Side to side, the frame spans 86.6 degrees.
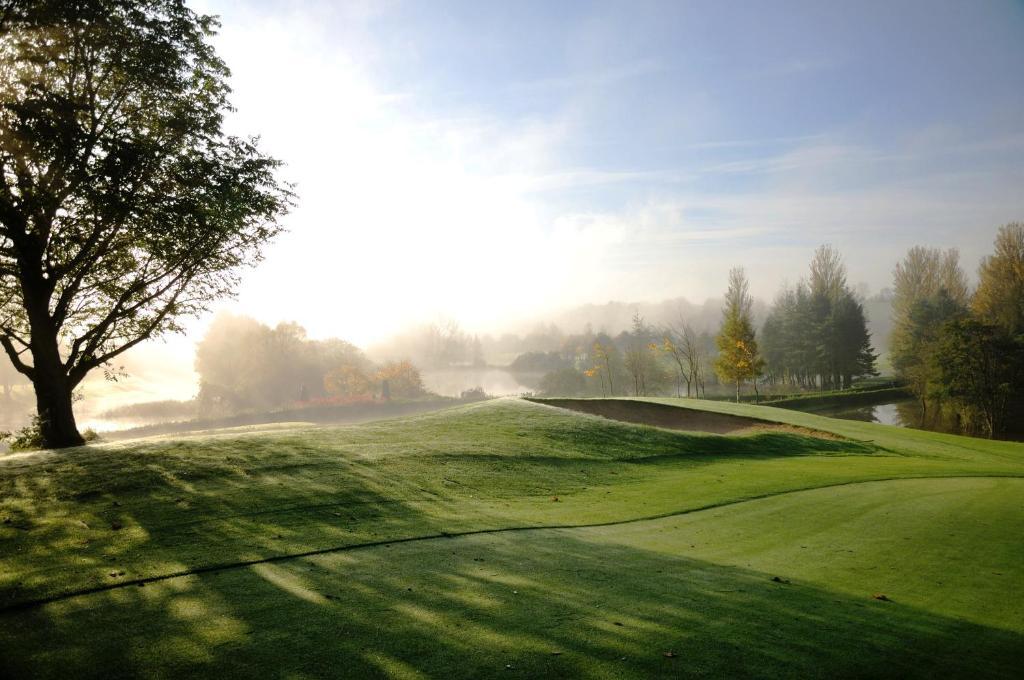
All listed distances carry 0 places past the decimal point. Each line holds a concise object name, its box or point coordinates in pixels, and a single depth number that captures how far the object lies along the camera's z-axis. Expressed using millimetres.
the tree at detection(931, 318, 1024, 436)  42094
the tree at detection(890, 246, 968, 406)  51262
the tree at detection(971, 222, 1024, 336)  54281
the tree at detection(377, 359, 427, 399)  67512
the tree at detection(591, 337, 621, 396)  69088
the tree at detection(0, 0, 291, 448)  13328
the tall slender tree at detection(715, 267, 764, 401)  51125
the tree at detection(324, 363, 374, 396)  66062
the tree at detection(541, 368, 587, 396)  84750
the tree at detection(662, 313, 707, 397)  57803
